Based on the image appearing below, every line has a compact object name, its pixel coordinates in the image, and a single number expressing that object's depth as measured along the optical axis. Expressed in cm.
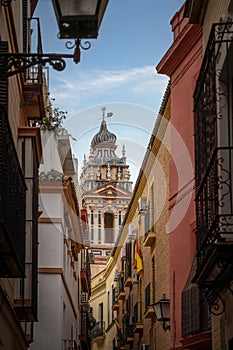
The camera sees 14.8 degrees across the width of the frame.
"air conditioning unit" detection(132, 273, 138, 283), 3111
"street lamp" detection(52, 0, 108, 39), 639
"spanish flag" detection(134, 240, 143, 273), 2869
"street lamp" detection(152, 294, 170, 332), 1792
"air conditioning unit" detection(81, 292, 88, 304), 3953
